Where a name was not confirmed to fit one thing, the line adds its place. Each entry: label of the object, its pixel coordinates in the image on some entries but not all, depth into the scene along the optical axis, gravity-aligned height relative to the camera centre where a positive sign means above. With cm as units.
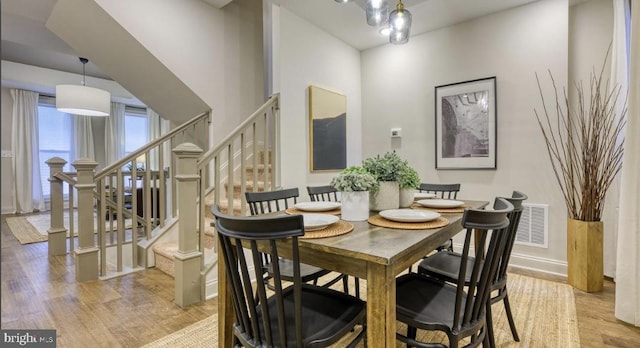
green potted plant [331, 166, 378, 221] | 154 -13
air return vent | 290 -56
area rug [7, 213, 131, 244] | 420 -91
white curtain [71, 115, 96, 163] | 688 +72
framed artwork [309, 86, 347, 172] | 338 +44
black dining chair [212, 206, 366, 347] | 100 -55
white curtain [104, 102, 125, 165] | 730 +84
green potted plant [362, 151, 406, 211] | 178 -6
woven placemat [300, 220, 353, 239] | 125 -27
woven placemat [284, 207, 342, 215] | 176 -25
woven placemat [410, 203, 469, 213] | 180 -25
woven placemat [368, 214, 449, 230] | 139 -26
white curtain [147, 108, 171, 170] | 763 +106
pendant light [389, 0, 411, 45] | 208 +98
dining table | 104 -33
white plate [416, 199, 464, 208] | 187 -22
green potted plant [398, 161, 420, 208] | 181 -10
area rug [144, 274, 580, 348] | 180 -101
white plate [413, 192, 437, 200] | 230 -21
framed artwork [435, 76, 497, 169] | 315 +45
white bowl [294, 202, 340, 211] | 179 -23
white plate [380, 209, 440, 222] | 146 -24
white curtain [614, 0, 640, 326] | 194 -26
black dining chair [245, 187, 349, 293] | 170 -57
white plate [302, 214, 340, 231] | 132 -24
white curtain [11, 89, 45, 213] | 612 +39
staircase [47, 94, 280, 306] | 227 -35
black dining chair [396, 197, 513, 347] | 114 -58
